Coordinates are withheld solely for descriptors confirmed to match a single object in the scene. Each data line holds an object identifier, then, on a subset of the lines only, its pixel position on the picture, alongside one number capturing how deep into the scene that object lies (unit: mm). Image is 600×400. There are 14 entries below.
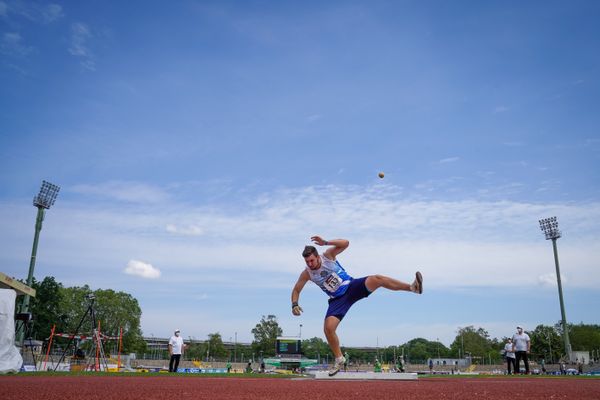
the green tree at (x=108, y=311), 83625
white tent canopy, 13617
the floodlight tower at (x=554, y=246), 48156
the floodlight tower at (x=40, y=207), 37844
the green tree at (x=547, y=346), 91062
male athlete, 7391
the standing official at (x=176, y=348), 17375
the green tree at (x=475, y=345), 107125
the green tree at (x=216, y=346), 101306
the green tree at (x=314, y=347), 125600
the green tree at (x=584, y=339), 101188
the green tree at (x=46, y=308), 78500
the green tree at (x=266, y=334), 82188
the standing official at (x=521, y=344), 17125
